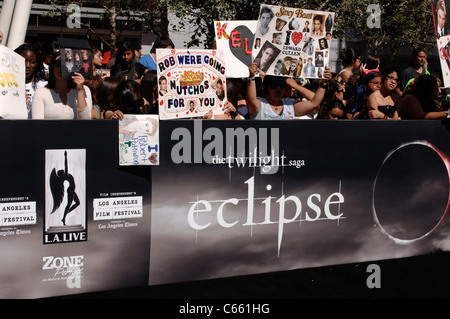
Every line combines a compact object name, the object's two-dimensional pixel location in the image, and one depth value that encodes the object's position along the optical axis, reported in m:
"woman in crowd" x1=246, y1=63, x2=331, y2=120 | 5.35
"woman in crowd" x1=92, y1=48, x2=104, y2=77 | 6.52
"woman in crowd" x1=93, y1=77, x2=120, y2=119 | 5.10
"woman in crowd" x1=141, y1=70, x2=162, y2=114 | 5.21
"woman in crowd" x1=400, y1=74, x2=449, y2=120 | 5.69
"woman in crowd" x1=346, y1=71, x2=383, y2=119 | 6.00
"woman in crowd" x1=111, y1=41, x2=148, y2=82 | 7.18
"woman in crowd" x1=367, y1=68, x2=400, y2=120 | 5.78
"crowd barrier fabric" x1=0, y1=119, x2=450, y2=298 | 3.79
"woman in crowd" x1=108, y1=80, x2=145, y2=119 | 4.56
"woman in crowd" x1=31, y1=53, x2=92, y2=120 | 4.54
